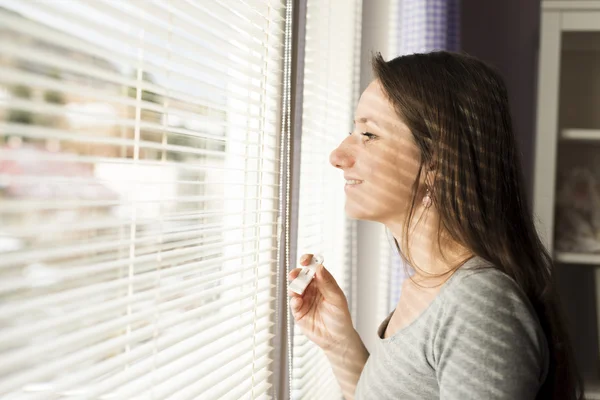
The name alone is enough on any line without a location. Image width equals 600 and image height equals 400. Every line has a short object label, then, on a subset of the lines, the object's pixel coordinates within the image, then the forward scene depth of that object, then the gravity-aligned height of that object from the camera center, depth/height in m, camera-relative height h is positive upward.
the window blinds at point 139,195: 0.59 -0.01
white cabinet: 2.07 +0.14
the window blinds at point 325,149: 1.41 +0.11
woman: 0.93 -0.04
